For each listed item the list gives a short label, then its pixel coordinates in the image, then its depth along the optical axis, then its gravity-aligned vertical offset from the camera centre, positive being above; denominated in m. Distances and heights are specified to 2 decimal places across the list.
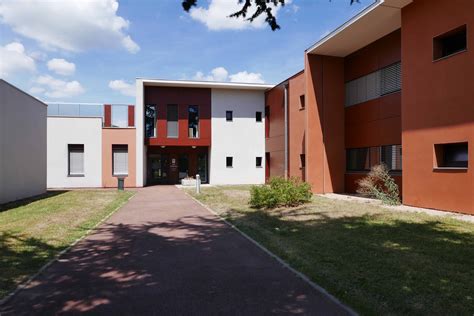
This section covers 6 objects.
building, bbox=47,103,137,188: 25.50 +1.16
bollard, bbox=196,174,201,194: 20.01 -1.24
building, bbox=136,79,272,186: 27.14 +2.18
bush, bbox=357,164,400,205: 14.30 -1.03
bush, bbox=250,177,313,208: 12.92 -1.12
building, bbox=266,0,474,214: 11.27 +2.24
